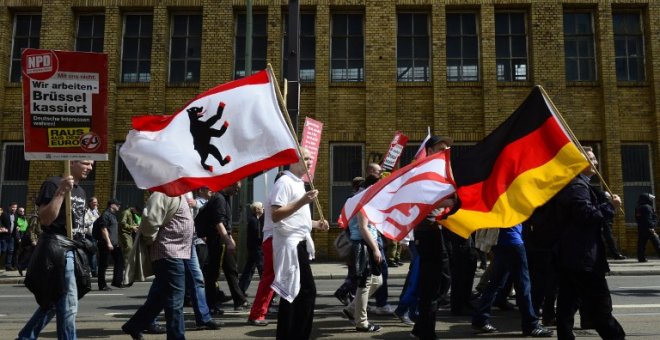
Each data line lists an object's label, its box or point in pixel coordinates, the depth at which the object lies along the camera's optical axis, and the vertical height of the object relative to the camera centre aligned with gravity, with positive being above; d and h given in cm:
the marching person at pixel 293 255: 518 -36
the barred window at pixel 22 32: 2148 +620
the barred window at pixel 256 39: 2114 +590
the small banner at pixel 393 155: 1354 +129
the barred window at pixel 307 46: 2098 +566
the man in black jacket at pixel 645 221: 1697 -15
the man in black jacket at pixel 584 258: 528 -37
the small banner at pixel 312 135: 1273 +162
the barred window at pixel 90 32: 2141 +618
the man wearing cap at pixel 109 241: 1305 -62
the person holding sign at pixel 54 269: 502 -46
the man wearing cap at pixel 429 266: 614 -51
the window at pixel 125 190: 2047 +73
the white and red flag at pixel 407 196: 598 +18
